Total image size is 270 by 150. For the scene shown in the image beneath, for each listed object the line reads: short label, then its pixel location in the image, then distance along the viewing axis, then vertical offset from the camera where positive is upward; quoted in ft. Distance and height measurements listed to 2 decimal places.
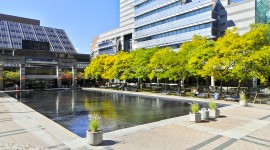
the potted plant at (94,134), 29.16 -9.28
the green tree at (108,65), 145.91 +10.34
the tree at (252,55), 73.81 +9.54
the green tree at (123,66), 129.22 +8.52
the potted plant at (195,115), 42.46 -8.96
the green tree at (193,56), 91.20 +11.42
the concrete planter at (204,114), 44.14 -9.04
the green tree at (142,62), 116.82 +10.36
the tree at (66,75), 172.03 +2.07
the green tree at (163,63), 101.58 +8.79
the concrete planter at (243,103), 64.33 -9.22
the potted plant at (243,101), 64.44 -8.69
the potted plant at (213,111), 46.80 -8.94
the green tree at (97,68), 158.04 +9.01
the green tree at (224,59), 77.46 +8.09
